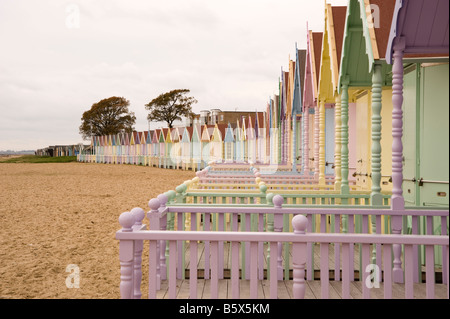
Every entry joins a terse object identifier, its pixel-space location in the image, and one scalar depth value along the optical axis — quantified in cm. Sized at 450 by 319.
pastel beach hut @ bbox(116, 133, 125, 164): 6162
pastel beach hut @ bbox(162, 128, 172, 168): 4387
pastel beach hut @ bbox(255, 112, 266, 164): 2825
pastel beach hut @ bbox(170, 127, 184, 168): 4197
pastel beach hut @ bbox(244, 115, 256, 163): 3149
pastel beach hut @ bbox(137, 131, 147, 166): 5341
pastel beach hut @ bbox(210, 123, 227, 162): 3747
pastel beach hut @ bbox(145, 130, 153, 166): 5112
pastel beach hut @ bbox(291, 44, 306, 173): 1348
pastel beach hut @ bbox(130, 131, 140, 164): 5616
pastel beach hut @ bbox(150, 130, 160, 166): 4859
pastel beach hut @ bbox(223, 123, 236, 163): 3663
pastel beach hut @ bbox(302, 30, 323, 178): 1067
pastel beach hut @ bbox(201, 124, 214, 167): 3822
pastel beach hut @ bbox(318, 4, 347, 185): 819
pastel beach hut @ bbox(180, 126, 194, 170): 4013
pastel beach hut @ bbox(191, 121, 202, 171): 3897
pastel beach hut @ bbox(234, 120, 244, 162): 3362
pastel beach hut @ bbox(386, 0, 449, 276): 480
